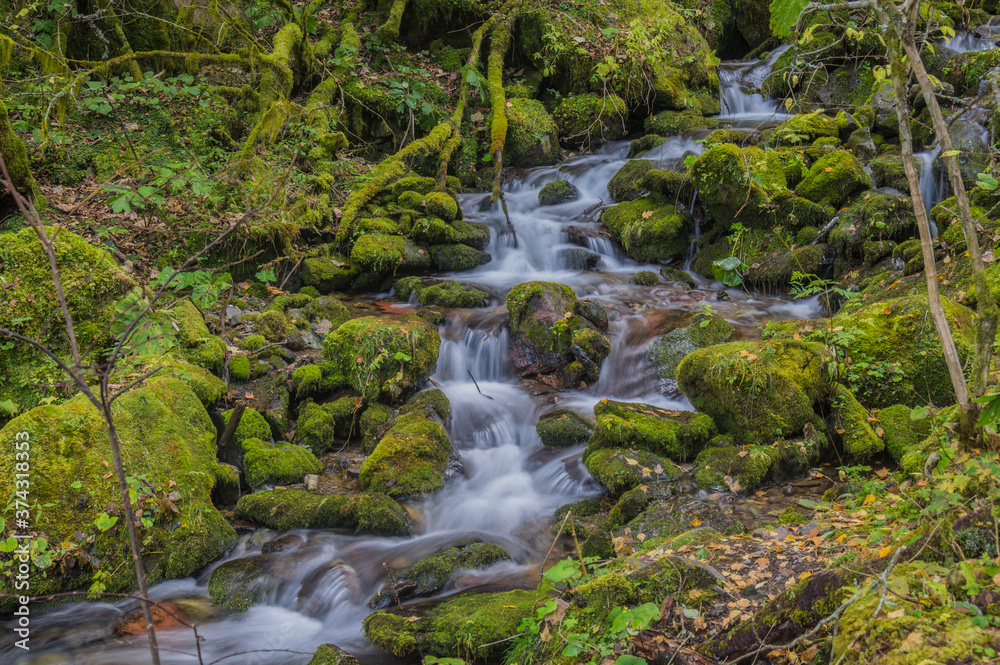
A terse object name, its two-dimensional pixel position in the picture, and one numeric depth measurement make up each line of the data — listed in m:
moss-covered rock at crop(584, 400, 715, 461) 5.46
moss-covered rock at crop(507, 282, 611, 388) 7.35
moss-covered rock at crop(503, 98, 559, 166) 13.69
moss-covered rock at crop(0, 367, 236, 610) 4.15
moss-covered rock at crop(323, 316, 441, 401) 6.76
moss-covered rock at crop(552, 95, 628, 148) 14.45
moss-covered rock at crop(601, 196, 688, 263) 10.32
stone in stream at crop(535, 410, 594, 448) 6.27
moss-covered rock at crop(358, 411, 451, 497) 5.48
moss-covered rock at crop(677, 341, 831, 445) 5.26
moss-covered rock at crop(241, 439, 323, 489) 5.49
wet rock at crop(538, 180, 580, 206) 12.34
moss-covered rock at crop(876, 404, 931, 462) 4.78
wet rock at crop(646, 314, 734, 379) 7.25
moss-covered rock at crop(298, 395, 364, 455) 6.19
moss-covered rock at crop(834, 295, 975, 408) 5.28
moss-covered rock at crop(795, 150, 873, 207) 9.21
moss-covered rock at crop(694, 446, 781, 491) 4.82
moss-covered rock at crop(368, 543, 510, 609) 4.24
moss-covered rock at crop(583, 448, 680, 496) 5.04
